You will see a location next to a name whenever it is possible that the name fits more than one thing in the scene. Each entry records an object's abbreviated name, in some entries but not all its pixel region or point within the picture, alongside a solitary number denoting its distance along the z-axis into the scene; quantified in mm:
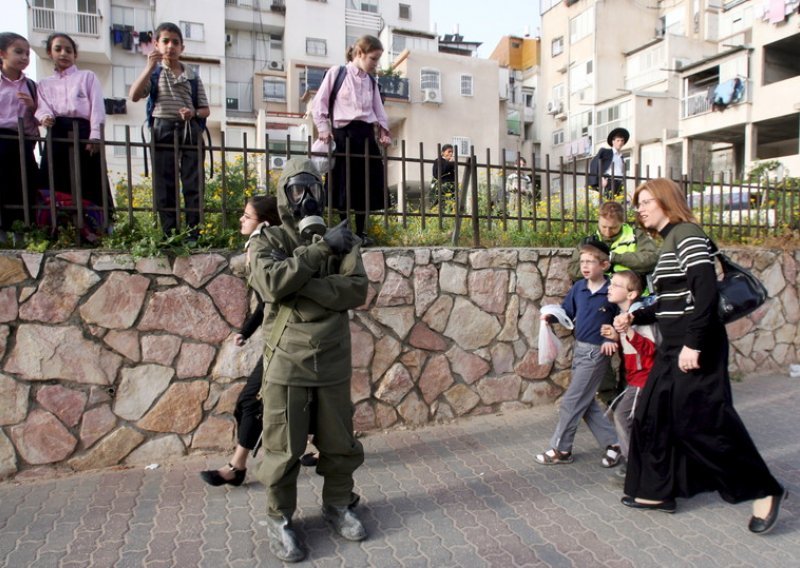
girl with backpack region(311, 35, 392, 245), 4852
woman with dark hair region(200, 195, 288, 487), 3439
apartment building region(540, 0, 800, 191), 25125
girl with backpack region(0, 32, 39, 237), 4035
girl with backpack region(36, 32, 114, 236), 4266
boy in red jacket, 3641
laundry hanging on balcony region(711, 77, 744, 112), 25078
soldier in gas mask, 2799
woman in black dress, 3061
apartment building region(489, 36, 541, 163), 39125
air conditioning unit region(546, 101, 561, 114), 38469
